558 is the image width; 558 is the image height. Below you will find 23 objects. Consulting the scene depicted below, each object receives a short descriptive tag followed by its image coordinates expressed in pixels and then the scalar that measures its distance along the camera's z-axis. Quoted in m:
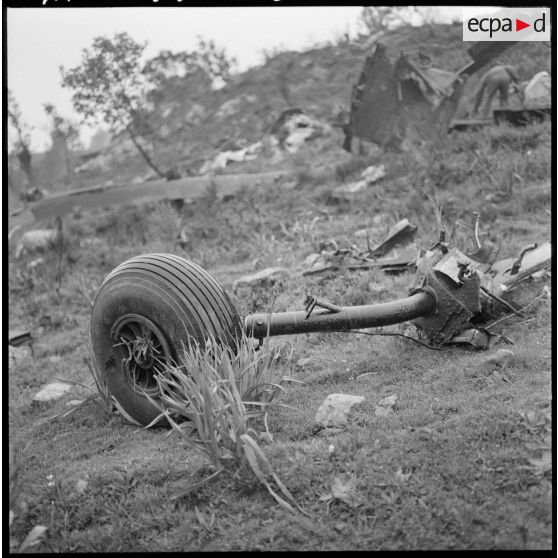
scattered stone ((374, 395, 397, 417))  3.31
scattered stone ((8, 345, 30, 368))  6.21
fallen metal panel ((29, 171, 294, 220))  11.97
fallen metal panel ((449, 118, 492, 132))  9.70
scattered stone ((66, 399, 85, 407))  4.27
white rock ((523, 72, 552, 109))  9.51
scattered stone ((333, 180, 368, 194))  9.78
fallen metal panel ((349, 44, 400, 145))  11.23
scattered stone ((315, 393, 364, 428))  3.28
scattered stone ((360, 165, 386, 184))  9.94
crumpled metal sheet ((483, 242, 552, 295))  4.46
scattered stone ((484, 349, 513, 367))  3.63
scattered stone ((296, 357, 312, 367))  4.38
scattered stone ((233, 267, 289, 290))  6.33
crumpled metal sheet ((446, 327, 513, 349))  3.91
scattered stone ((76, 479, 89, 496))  3.00
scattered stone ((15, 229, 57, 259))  11.42
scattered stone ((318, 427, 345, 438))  3.17
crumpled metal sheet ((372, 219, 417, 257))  6.41
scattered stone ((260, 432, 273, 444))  3.09
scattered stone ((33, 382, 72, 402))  4.79
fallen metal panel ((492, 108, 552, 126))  9.15
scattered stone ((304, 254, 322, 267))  6.73
